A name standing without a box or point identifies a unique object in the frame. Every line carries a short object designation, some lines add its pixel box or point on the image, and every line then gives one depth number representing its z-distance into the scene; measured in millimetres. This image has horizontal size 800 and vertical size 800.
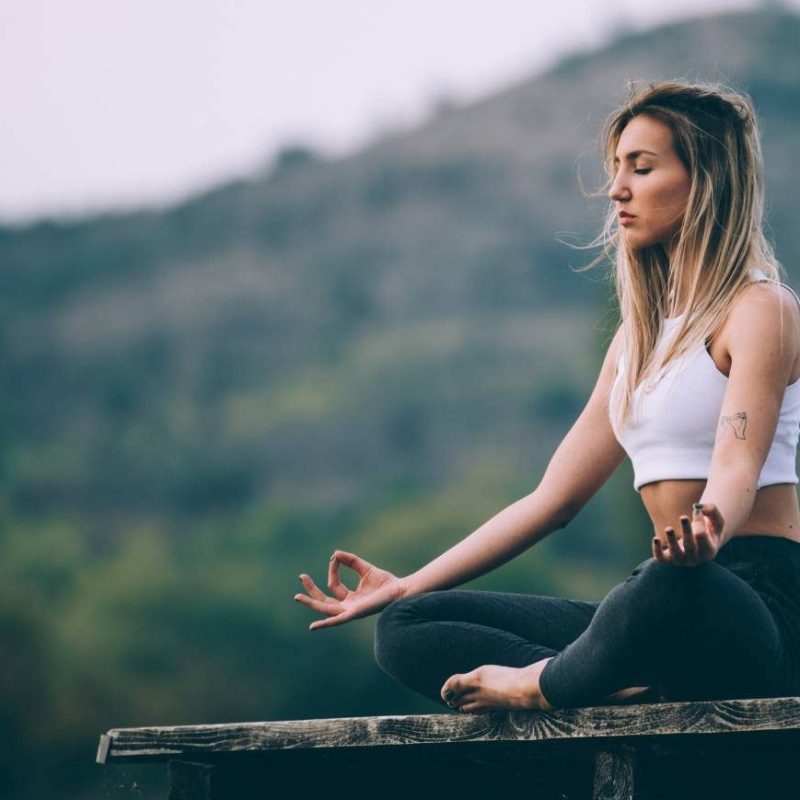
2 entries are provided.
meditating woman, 6410
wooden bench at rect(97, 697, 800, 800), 6227
